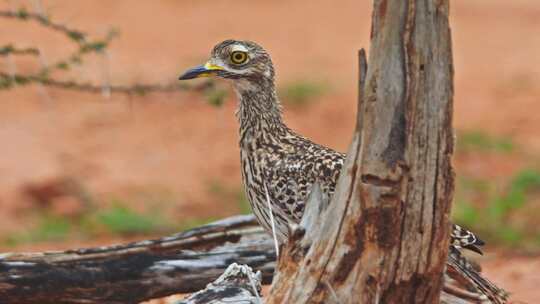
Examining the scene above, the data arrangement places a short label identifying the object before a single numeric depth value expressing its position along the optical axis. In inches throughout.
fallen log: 456.1
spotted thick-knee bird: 454.3
